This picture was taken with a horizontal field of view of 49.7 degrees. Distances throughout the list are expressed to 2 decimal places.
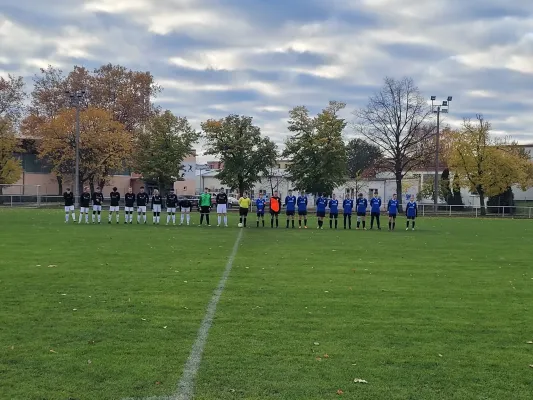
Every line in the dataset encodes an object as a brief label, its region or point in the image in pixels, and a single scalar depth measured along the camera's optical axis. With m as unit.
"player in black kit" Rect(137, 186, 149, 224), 29.02
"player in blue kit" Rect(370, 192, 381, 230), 28.63
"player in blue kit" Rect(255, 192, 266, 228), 28.23
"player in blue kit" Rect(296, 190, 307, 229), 28.05
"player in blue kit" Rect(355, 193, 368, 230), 28.61
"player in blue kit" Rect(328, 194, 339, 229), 28.50
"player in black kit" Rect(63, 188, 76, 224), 28.80
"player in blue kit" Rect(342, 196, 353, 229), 28.59
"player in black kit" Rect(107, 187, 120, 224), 29.12
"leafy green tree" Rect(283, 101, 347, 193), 52.84
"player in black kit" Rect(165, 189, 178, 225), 28.90
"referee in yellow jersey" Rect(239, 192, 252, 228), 27.53
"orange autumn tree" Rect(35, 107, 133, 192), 55.25
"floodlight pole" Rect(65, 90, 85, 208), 40.82
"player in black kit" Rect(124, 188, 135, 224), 28.80
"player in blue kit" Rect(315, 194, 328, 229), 28.20
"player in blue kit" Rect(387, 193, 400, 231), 28.17
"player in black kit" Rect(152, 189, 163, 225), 28.84
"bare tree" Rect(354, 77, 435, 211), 54.22
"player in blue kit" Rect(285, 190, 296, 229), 28.02
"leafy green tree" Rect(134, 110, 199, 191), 56.16
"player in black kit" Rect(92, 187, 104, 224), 29.08
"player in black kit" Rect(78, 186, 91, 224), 28.48
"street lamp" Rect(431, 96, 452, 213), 47.22
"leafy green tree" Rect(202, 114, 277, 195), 54.06
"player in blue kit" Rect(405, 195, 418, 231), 28.86
